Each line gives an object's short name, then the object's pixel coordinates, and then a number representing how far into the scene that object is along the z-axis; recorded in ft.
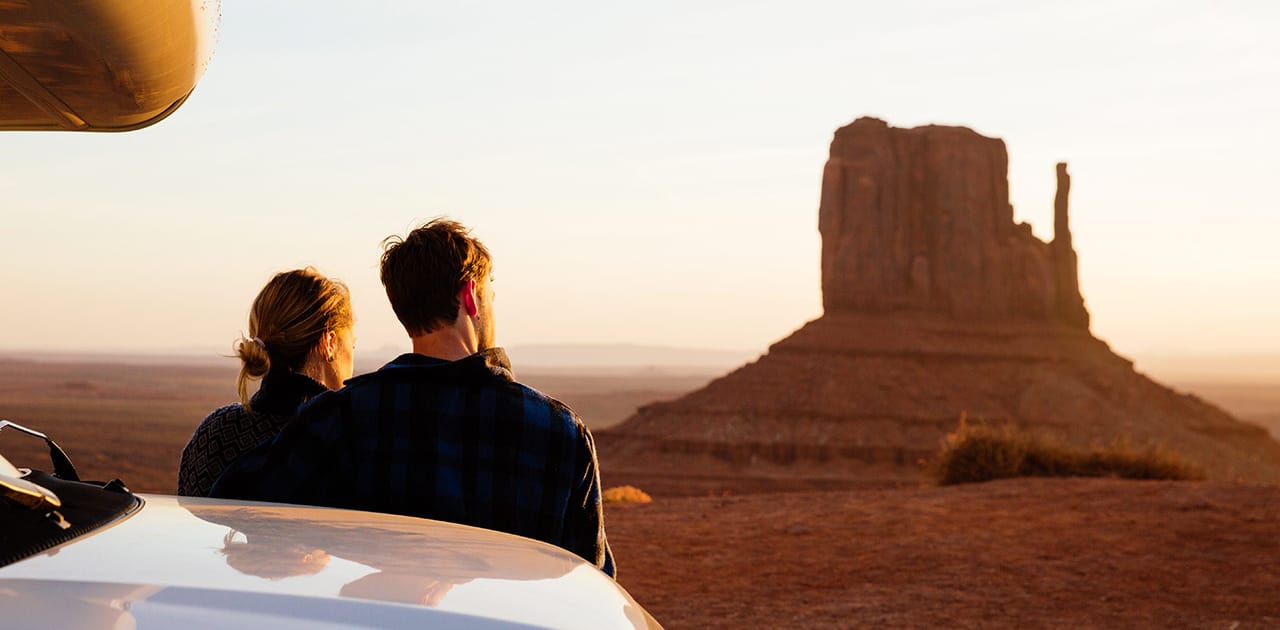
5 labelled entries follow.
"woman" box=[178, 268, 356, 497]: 12.07
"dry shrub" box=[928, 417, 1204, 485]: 68.64
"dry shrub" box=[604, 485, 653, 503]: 69.98
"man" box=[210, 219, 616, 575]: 10.41
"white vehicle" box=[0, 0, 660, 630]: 5.81
